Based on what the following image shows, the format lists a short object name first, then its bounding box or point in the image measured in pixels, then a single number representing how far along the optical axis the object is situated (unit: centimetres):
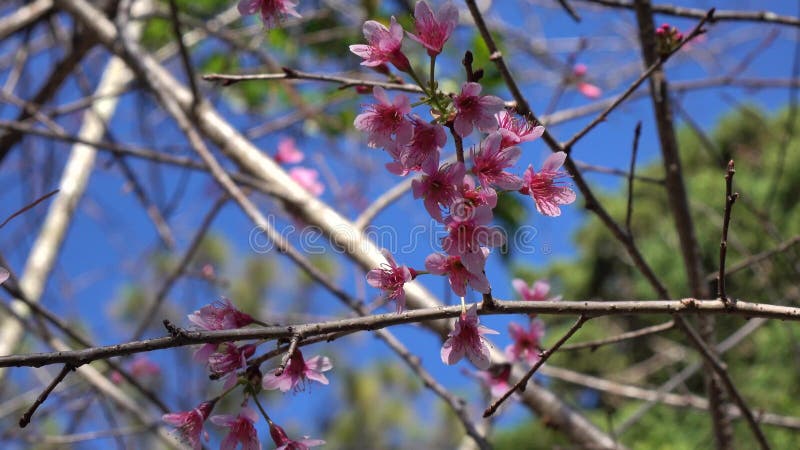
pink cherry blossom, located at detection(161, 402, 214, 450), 73
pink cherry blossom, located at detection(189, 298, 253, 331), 73
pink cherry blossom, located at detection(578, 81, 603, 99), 104
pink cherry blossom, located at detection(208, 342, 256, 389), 72
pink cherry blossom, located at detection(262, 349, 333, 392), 73
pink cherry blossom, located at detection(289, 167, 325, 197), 122
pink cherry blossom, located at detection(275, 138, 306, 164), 127
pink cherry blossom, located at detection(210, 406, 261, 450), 72
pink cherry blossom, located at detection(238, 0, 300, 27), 79
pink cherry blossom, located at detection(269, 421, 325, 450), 73
